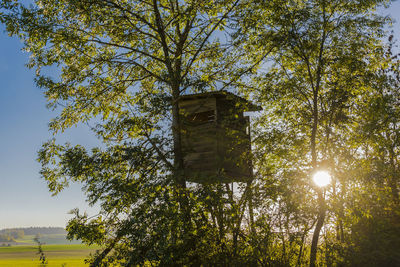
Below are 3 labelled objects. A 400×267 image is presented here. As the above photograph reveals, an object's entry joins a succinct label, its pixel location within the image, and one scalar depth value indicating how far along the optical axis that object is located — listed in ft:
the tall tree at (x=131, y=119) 25.59
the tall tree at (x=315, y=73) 32.68
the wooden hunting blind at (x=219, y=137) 36.68
